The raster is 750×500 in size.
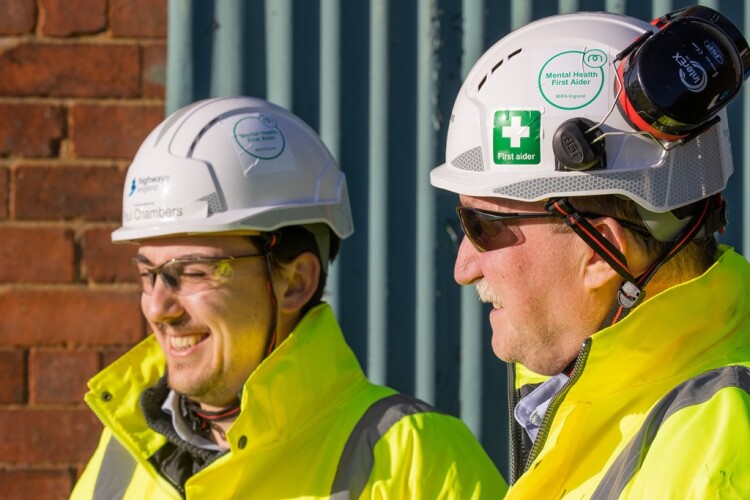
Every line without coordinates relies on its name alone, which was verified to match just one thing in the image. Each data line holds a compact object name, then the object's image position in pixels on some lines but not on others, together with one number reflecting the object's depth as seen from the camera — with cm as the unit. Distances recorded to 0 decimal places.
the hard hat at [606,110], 277
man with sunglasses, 275
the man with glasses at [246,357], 306
